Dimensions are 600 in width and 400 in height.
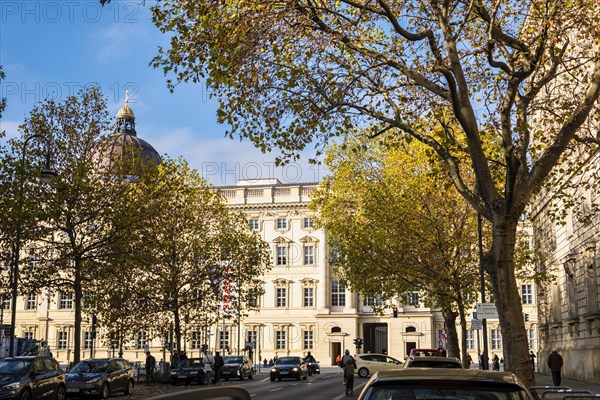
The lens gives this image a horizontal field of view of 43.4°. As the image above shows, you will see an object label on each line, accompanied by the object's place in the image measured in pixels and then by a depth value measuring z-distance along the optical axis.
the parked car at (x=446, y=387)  5.21
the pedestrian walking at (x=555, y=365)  29.80
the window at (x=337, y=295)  85.06
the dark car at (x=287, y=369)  42.91
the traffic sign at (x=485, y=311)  28.07
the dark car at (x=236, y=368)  45.88
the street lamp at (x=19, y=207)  26.88
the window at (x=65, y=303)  91.62
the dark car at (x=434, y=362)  17.34
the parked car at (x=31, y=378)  20.41
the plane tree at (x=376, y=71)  15.48
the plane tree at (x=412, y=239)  36.78
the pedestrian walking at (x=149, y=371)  39.56
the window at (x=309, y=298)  86.00
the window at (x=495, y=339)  78.94
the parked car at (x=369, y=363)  48.16
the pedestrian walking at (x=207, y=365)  37.50
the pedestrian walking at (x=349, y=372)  27.25
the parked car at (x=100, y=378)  26.55
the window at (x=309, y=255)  87.81
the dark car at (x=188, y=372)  38.23
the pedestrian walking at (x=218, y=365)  38.72
